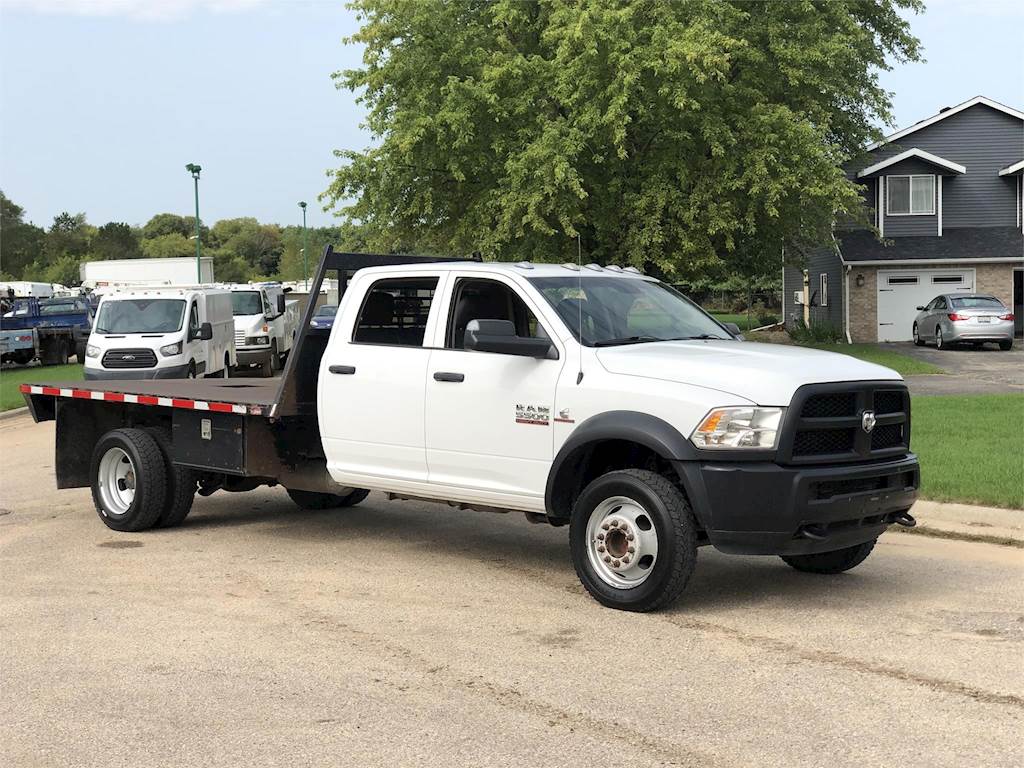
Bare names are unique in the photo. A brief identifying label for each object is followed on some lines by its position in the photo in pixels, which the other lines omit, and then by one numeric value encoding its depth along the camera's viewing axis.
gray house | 38.31
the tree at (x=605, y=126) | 27.88
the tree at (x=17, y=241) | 104.00
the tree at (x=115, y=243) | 111.25
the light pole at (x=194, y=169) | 56.84
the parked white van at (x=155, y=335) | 22.62
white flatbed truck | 6.67
